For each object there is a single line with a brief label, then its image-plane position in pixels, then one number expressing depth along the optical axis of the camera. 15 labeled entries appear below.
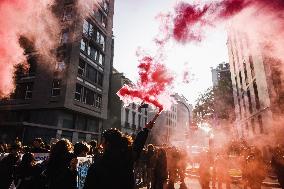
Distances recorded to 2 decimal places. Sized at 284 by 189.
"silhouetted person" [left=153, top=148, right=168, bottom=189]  9.38
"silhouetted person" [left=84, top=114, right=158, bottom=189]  2.68
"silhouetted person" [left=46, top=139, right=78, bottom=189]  3.45
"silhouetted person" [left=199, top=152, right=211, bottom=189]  10.92
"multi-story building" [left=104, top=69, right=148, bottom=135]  39.47
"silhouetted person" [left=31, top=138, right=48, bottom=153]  8.23
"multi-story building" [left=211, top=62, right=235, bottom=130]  38.27
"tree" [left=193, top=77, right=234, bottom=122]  39.56
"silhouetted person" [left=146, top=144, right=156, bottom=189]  11.24
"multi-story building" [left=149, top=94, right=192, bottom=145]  60.55
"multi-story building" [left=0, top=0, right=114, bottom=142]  24.64
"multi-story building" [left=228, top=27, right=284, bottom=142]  16.92
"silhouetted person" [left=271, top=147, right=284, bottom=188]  7.26
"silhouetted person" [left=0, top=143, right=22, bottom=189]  5.21
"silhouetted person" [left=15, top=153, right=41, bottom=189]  4.14
